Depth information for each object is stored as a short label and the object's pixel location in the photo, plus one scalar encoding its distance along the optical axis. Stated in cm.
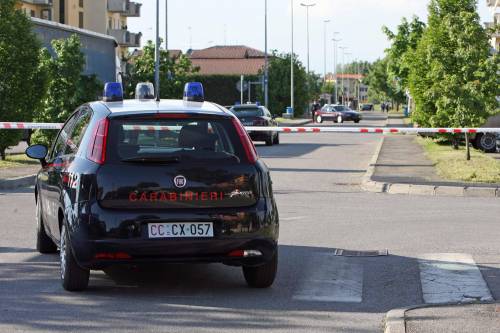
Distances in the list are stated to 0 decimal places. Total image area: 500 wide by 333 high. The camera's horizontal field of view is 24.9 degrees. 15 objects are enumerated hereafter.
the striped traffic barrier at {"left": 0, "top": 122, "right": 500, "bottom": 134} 2264
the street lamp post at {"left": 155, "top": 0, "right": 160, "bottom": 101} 5120
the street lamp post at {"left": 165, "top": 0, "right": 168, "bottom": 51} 6551
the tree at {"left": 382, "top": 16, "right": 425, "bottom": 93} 6556
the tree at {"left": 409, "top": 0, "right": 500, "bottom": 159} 2877
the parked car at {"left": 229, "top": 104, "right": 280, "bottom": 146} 3944
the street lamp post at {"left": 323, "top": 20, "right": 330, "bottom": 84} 13612
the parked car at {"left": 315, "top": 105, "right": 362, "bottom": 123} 9038
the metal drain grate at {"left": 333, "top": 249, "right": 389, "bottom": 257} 1096
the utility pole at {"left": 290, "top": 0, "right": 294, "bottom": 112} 9919
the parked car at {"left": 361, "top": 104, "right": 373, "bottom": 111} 18188
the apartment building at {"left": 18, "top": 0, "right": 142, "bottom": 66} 8862
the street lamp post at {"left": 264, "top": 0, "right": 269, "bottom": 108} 8900
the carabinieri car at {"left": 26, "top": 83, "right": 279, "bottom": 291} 835
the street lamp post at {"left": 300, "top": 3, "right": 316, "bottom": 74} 11450
